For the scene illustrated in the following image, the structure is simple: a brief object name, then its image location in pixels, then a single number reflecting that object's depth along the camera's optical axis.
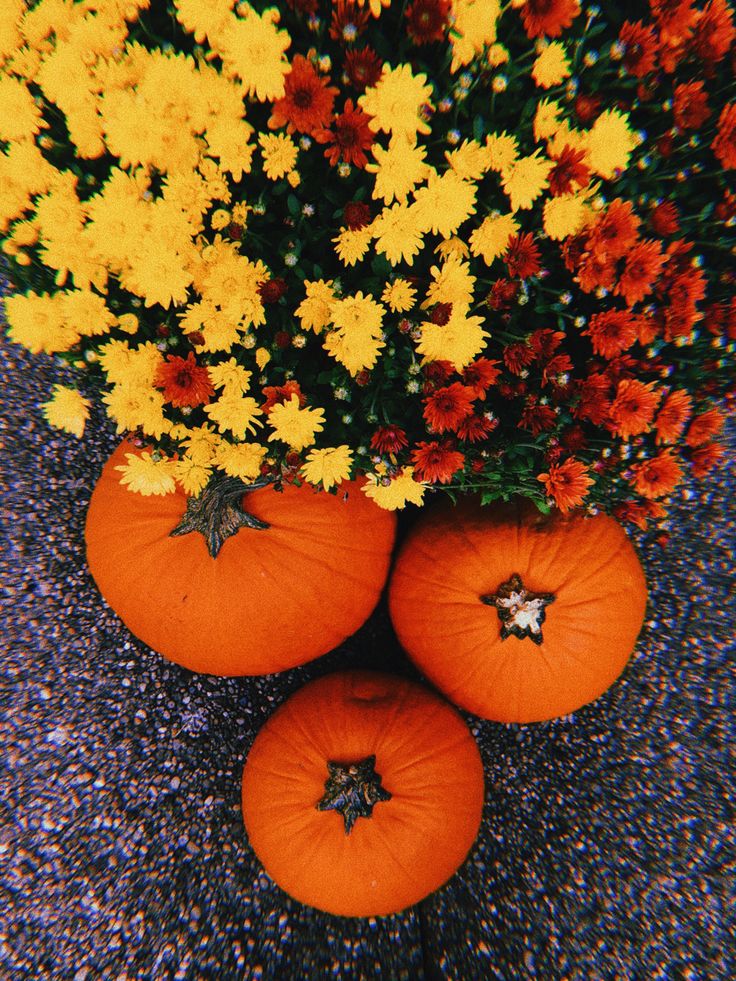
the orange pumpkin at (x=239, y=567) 1.15
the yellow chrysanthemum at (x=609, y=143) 0.77
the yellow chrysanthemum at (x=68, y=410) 0.90
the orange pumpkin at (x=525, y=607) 1.13
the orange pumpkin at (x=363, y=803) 1.12
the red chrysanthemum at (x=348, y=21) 0.74
